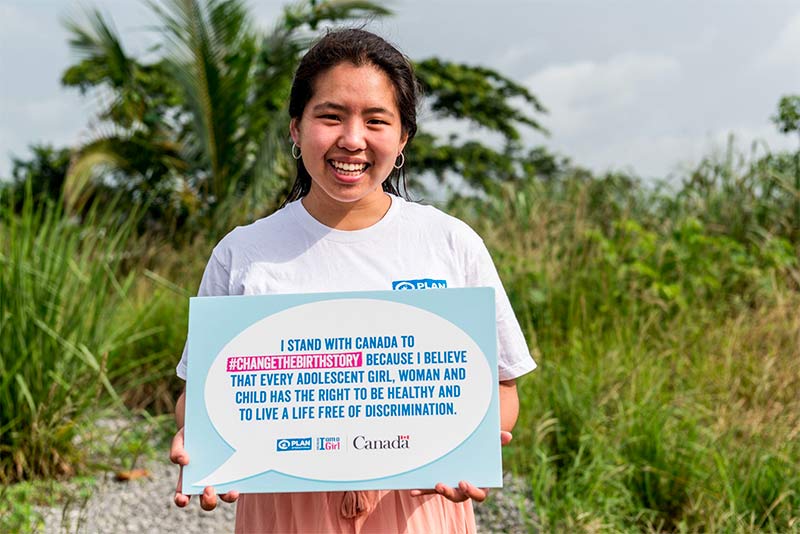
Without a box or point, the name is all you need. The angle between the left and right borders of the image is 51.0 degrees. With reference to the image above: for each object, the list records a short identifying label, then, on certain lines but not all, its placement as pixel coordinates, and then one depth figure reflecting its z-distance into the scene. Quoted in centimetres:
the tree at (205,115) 1044
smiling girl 178
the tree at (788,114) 764
